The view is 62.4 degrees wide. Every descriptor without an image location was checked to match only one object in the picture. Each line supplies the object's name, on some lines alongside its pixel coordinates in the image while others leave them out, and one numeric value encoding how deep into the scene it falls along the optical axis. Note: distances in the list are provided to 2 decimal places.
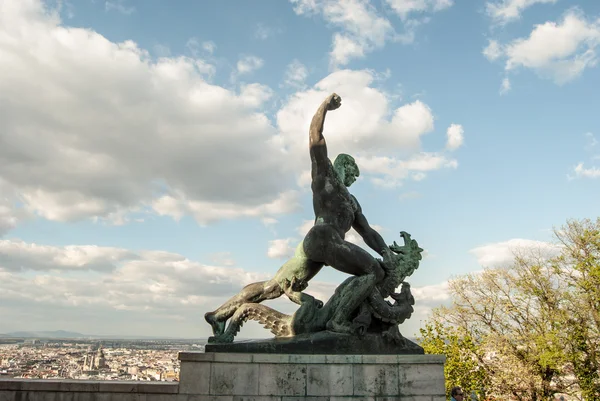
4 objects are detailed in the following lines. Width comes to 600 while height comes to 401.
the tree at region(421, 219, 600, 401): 25.48
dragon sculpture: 7.15
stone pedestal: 6.42
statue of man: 7.29
